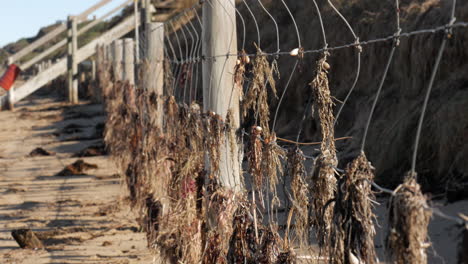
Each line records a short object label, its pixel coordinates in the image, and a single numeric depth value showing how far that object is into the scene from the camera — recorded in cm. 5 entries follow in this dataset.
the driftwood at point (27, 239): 1166
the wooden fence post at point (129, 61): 1667
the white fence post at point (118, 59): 1939
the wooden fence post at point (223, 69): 720
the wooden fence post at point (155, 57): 1223
